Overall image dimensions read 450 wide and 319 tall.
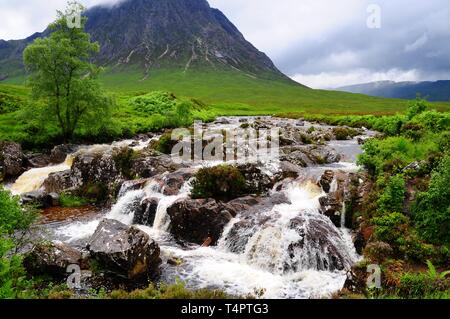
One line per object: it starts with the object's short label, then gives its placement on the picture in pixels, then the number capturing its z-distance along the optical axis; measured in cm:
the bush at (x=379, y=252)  1678
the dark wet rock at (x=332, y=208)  2288
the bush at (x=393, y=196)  1981
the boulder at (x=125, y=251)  1822
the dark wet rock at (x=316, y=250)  1894
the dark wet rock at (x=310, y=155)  3409
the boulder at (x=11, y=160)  3900
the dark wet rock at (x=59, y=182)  3459
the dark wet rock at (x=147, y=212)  2677
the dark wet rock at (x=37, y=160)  4225
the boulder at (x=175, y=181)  2828
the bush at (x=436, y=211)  1730
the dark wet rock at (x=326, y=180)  2594
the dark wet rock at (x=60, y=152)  4338
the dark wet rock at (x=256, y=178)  2792
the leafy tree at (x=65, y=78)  4306
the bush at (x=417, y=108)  4283
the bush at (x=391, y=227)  1790
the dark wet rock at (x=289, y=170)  2934
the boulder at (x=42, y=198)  2991
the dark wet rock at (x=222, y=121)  8589
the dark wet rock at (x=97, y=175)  3356
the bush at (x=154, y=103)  8404
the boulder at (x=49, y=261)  1795
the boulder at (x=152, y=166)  3394
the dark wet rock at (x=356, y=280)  1493
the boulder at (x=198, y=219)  2312
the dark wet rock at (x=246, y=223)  2162
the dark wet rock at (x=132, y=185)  3058
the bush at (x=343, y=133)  5686
